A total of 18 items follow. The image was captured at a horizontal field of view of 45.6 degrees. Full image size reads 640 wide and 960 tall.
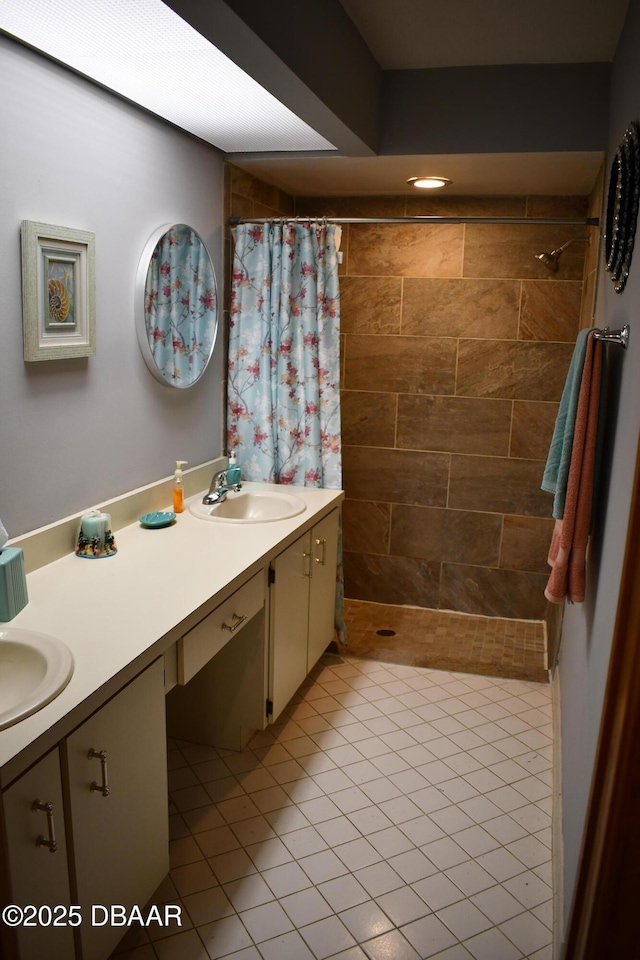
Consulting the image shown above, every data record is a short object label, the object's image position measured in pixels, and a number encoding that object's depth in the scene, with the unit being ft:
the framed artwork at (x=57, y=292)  6.47
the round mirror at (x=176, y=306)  8.30
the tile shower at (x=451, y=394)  11.75
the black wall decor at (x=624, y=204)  5.74
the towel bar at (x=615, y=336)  5.62
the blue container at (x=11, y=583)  5.64
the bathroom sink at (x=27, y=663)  4.96
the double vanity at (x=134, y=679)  4.42
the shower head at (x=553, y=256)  10.82
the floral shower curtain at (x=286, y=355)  9.99
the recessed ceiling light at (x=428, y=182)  10.57
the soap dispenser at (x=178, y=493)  8.89
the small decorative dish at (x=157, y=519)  8.21
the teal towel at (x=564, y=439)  6.63
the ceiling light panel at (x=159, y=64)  5.52
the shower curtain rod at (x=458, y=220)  9.13
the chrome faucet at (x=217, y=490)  9.35
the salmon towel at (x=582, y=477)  6.30
